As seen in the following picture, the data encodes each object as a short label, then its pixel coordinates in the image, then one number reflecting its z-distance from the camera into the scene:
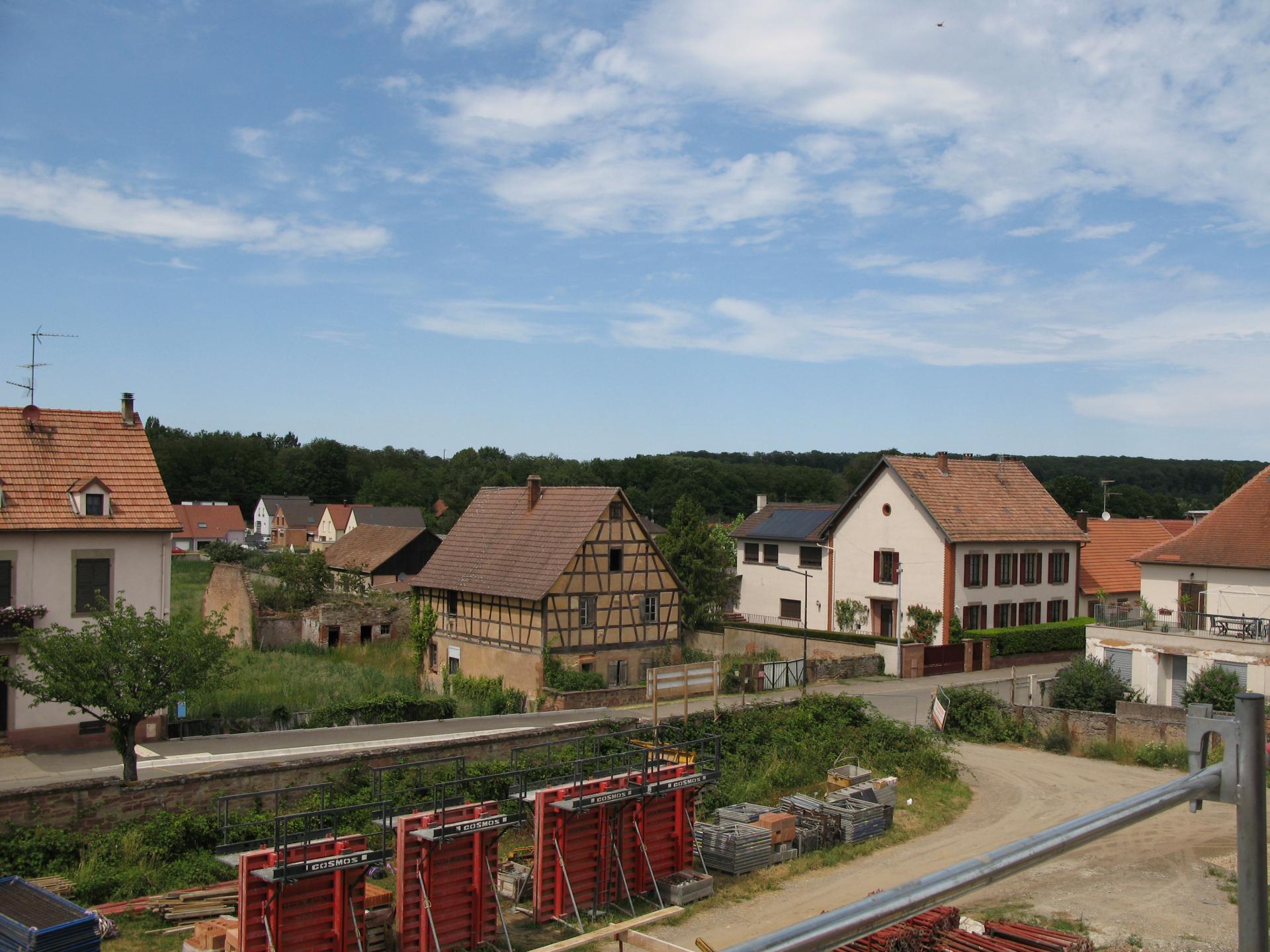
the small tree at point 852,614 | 45.91
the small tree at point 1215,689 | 28.53
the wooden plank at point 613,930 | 15.95
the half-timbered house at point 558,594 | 36.25
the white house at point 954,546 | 42.72
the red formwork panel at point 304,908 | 14.37
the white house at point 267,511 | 116.99
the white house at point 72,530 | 25.83
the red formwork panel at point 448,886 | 15.84
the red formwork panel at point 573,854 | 17.45
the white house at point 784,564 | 48.62
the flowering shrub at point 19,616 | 24.83
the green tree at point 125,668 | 20.47
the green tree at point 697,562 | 47.16
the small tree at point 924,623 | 42.47
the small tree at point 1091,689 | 31.70
